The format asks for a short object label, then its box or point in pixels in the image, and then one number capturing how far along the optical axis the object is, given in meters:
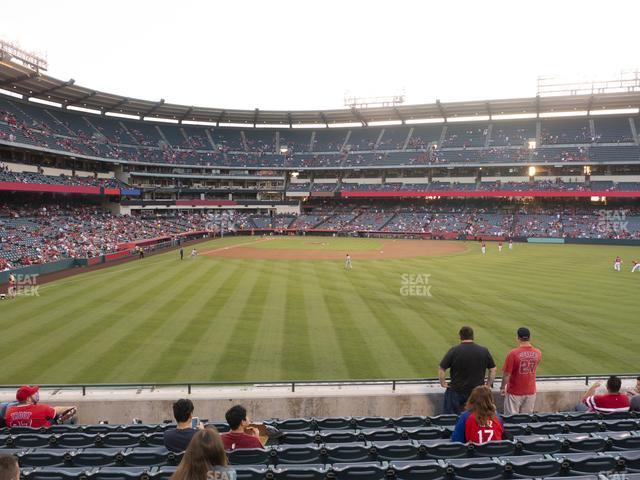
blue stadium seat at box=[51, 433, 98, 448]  6.68
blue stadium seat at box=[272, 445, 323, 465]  5.72
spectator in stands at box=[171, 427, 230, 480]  3.11
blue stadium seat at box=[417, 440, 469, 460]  5.68
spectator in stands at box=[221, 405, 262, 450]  5.30
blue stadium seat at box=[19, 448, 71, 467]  5.78
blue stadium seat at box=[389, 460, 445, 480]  4.96
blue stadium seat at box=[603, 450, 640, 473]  5.11
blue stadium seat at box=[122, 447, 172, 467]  5.78
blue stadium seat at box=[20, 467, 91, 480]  4.86
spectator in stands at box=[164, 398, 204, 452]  5.52
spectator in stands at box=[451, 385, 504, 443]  5.46
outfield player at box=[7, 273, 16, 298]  26.66
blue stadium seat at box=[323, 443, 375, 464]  5.81
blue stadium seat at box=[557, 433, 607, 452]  5.99
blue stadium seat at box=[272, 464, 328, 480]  4.85
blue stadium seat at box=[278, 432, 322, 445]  6.81
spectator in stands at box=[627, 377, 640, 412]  7.81
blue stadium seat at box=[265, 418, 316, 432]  7.48
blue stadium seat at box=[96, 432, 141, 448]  6.74
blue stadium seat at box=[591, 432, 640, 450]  6.00
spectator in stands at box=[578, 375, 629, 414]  7.78
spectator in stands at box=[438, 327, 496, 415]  7.73
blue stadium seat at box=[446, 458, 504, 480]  5.07
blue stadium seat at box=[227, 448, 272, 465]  5.40
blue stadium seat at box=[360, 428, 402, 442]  6.80
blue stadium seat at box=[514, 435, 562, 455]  5.99
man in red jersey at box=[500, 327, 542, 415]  8.01
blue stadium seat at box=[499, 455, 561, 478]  5.12
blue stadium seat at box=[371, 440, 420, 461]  5.88
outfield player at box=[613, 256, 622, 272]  35.26
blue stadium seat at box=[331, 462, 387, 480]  4.90
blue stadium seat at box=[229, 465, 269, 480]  4.75
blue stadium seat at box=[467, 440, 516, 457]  5.64
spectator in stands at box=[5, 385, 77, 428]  7.66
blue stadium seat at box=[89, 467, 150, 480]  4.89
